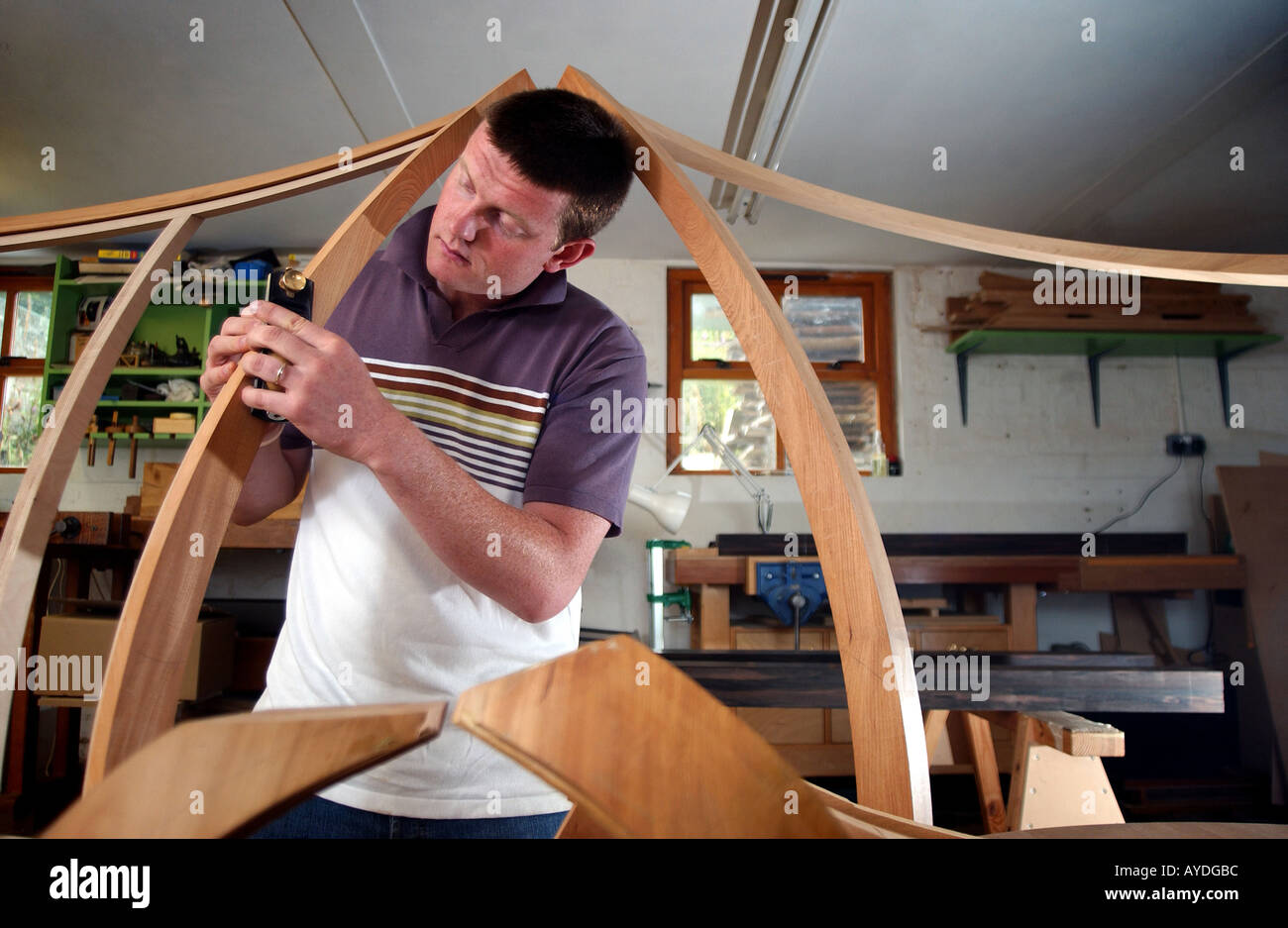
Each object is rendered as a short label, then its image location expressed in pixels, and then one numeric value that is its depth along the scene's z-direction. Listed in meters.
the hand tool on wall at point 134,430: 4.00
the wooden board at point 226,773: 0.34
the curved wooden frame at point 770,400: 0.60
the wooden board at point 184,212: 0.85
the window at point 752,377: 4.44
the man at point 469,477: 0.87
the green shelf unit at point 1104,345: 4.04
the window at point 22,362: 4.26
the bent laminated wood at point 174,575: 0.55
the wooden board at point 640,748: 0.35
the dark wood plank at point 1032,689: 2.01
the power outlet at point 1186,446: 4.39
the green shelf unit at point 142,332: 4.02
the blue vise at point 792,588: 3.23
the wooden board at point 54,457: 0.64
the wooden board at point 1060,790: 1.86
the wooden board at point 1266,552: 3.51
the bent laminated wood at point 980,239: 0.74
